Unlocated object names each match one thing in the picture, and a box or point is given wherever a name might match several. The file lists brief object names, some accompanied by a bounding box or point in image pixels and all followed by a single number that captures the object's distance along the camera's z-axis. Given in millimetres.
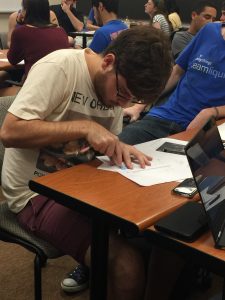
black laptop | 911
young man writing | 1255
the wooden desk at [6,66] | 3527
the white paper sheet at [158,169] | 1238
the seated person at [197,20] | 3426
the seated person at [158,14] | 5200
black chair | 1380
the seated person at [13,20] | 4480
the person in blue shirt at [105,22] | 3084
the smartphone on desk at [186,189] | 1147
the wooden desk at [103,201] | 1020
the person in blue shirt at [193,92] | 2057
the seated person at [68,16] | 6379
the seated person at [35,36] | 3172
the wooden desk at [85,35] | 5061
